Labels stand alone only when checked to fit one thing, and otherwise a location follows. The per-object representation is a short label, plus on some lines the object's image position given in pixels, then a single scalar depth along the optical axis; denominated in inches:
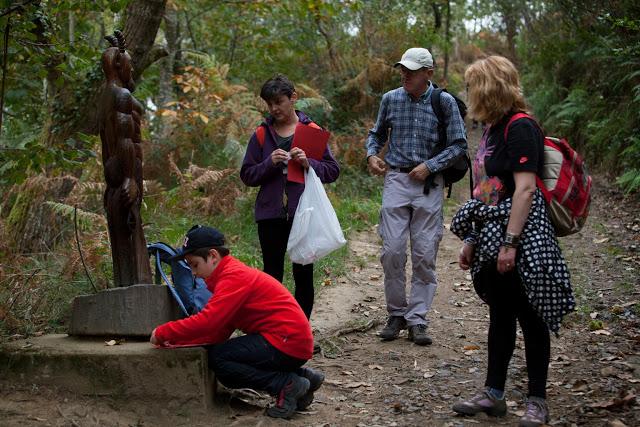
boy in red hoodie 159.3
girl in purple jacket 202.2
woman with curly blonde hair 148.9
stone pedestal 175.9
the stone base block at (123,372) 167.3
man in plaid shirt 222.5
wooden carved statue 175.3
